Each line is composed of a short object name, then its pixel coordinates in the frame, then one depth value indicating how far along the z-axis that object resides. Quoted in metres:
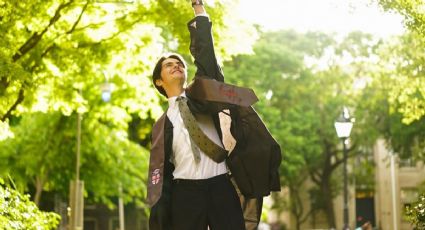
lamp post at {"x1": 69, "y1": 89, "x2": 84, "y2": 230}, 22.66
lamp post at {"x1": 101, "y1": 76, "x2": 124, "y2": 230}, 23.91
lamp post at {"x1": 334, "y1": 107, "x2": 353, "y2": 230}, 22.08
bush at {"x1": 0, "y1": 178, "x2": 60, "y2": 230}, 9.20
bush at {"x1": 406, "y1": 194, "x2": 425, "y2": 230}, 8.95
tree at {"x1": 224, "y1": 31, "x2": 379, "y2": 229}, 45.59
